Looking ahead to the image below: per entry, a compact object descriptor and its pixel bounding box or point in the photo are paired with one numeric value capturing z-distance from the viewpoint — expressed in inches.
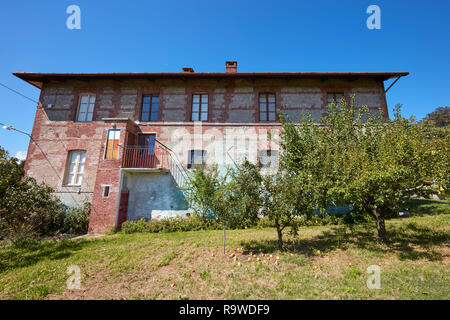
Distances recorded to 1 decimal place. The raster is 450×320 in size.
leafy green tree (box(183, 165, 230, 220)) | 403.9
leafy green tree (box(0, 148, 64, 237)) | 248.5
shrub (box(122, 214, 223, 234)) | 395.5
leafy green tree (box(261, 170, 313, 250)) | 214.1
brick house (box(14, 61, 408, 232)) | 465.7
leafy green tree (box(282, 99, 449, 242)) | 197.9
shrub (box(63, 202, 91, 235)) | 419.4
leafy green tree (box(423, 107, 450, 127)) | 1032.5
